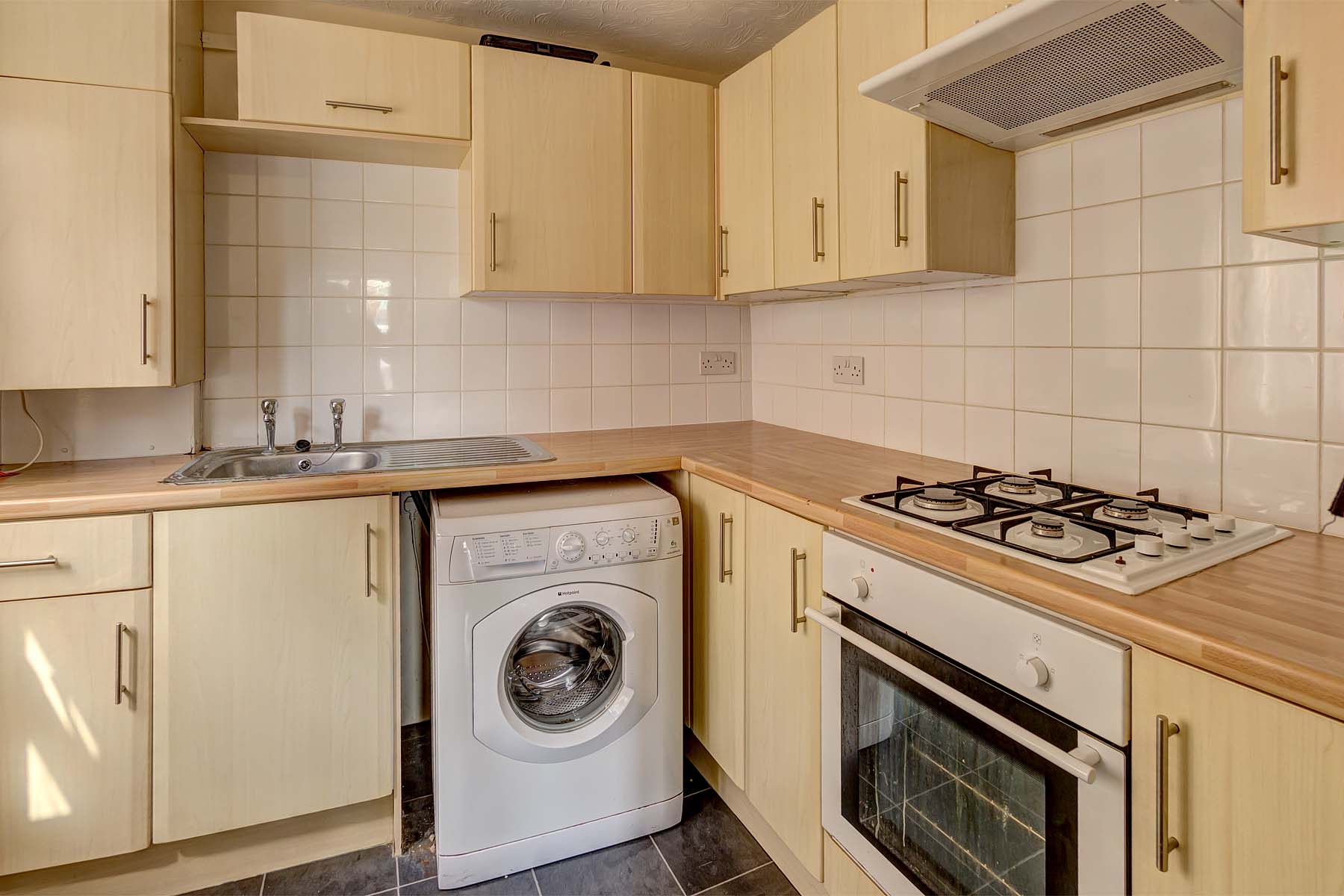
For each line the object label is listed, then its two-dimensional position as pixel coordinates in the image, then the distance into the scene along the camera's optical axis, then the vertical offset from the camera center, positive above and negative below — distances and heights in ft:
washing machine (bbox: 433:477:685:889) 5.39 -1.95
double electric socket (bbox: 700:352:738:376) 8.78 +0.82
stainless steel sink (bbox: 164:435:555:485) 6.28 -0.25
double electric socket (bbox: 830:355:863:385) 7.13 +0.62
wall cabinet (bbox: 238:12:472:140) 5.94 +3.05
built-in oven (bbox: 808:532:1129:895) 2.94 -1.52
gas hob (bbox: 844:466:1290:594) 3.19 -0.50
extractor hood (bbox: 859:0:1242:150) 3.43 +2.01
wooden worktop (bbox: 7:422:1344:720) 2.47 -0.55
